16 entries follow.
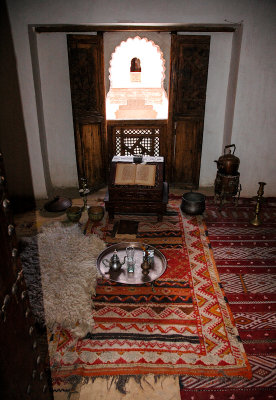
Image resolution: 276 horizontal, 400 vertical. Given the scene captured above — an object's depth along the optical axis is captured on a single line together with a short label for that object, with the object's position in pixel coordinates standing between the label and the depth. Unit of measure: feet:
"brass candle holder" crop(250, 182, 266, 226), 19.83
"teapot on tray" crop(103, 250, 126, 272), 14.47
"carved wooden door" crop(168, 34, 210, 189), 21.45
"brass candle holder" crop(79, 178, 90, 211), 21.20
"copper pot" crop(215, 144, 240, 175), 21.26
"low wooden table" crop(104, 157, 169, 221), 19.43
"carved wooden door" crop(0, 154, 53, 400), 3.32
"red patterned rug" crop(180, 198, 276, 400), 10.89
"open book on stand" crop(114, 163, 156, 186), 19.44
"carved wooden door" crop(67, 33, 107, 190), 21.09
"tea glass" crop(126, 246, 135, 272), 14.49
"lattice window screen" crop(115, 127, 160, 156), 24.56
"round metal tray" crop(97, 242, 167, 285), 14.01
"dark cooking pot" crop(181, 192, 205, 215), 20.63
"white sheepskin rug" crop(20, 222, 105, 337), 13.37
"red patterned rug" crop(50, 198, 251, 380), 11.53
